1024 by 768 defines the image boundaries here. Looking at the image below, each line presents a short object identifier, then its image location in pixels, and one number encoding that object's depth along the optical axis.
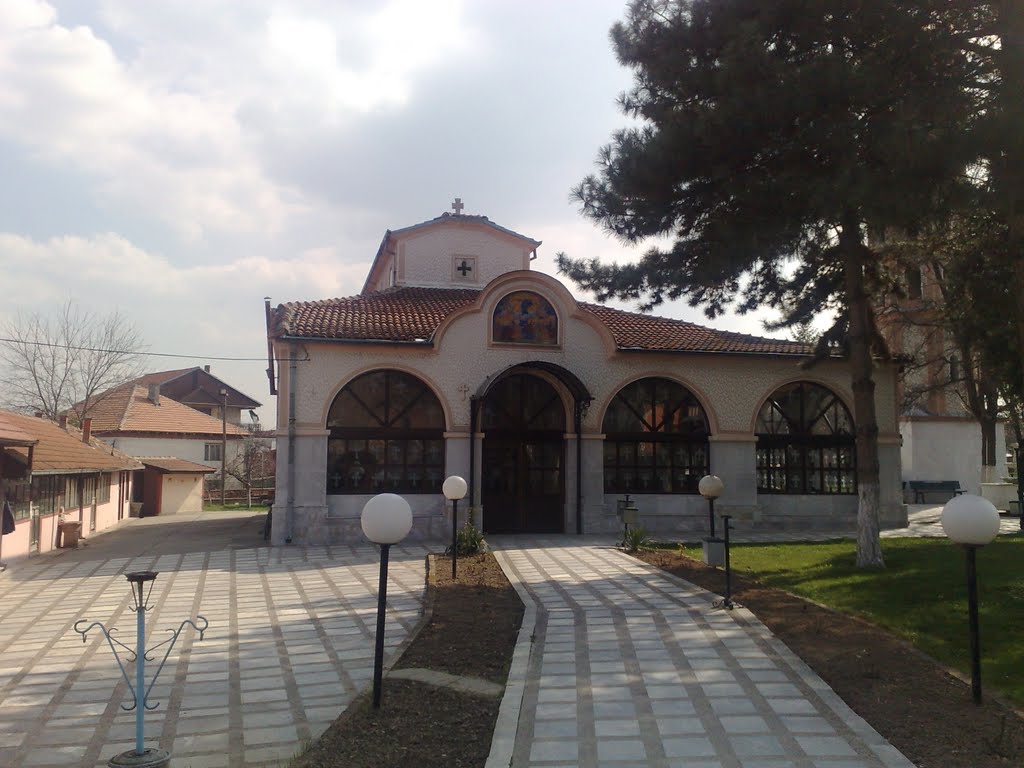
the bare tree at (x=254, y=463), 44.59
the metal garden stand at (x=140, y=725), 5.18
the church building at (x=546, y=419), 17.98
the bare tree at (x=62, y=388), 37.03
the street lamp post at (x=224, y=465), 37.36
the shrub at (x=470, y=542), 15.04
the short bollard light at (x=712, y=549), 11.99
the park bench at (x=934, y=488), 30.58
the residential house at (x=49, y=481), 15.28
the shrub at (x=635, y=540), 15.88
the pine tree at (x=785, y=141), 10.11
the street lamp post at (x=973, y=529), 6.14
